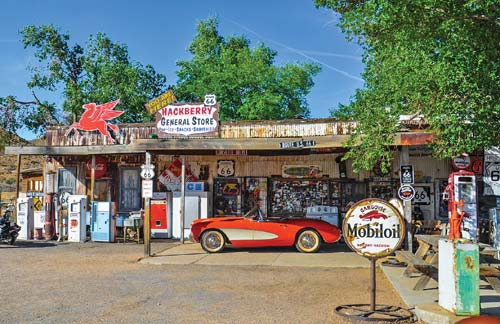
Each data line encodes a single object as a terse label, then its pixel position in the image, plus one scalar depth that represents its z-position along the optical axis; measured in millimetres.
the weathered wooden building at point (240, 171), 17828
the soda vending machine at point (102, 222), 18234
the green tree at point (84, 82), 31453
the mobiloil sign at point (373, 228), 7586
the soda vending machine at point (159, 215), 18828
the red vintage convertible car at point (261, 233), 14773
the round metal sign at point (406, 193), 13883
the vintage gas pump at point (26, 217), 19578
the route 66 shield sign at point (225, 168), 19188
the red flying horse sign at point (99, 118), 19578
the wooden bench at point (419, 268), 8320
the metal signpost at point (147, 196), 14148
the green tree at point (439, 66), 8156
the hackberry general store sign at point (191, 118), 17578
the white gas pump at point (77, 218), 18531
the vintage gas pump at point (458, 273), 6848
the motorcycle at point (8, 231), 17562
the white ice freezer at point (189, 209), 18391
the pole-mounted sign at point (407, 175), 13961
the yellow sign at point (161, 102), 17578
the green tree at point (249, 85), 31938
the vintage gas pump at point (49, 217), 19359
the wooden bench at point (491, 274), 8258
